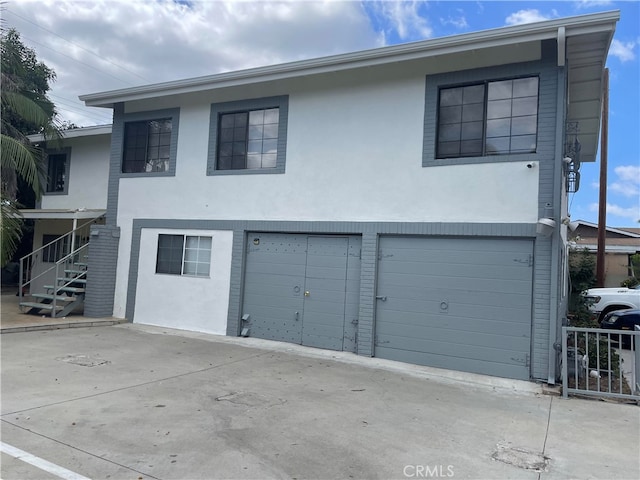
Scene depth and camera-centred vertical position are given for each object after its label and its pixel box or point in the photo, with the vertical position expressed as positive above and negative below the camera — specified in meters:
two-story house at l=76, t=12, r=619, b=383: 7.64 +1.31
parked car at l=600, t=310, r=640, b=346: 12.07 -1.08
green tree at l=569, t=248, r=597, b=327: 12.49 -0.21
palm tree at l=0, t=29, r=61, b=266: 11.53 +3.43
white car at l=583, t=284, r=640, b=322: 14.55 -0.69
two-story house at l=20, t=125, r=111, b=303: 14.45 +1.96
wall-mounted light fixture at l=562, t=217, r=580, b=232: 9.65 +1.18
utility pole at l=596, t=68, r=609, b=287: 18.69 +3.09
